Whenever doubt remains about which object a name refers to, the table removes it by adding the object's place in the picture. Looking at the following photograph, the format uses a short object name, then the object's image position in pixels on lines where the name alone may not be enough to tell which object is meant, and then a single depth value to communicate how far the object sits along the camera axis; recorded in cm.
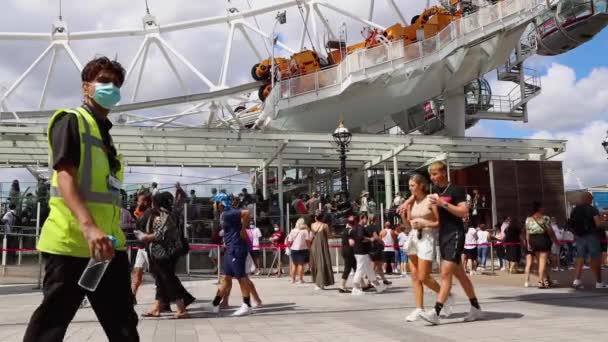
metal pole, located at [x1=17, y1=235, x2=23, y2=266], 1479
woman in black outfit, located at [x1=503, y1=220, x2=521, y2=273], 1526
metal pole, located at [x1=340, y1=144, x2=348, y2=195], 1845
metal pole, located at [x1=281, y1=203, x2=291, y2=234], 1955
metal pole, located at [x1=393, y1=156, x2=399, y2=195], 2505
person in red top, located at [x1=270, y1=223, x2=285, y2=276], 1662
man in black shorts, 663
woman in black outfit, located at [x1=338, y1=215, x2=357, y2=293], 1138
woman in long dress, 1181
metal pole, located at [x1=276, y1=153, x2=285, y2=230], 2359
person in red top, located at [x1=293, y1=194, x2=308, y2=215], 2015
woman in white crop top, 686
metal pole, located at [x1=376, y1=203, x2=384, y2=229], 1962
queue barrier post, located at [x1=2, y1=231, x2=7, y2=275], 1470
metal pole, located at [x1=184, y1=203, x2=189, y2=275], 1679
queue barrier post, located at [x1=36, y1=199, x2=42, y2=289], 1227
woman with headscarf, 772
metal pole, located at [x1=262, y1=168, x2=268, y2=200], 2655
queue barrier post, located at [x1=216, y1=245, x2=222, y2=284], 1419
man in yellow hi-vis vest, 282
